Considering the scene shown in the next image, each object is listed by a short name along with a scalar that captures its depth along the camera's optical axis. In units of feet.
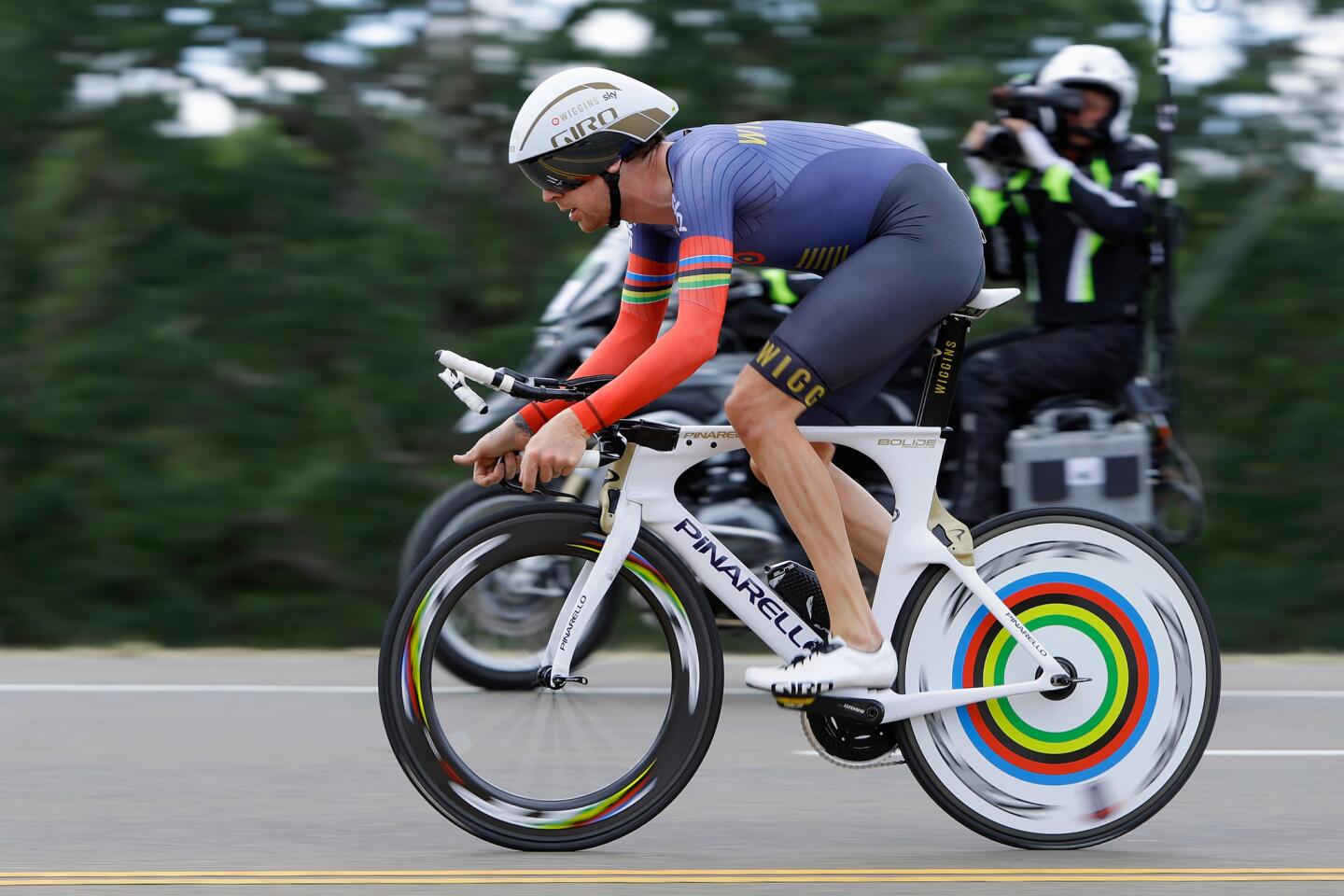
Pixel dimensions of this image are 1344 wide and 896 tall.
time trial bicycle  31.24
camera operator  49.96
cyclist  29.45
